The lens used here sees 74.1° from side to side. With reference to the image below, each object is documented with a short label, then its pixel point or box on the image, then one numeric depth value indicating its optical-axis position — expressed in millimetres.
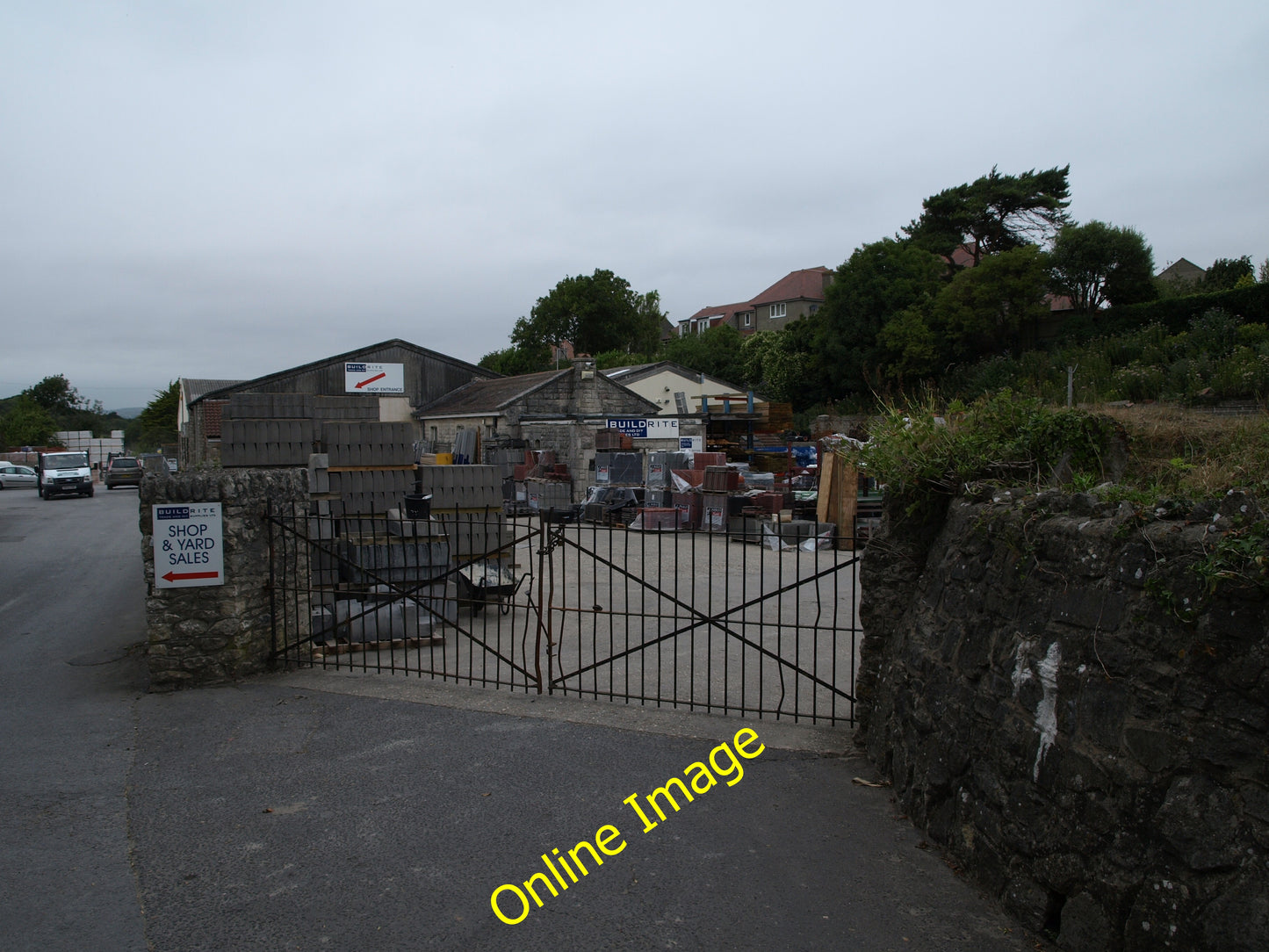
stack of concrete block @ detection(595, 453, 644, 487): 24984
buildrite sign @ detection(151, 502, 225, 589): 7422
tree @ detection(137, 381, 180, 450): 80062
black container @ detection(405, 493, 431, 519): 13205
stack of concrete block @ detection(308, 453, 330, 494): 12539
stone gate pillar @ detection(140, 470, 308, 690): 7527
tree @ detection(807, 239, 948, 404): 43062
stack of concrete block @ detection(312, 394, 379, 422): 15477
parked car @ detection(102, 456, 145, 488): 41938
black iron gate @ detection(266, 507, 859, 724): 7488
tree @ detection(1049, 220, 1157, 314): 38750
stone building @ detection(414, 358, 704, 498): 27875
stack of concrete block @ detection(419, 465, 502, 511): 12258
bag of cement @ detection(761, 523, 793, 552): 17677
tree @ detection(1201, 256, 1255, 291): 36656
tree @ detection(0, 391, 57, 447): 81875
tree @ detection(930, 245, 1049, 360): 39031
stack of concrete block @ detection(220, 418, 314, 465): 11672
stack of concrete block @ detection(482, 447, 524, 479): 28023
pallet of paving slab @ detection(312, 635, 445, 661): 8438
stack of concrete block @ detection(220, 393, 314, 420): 12513
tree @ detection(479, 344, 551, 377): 68625
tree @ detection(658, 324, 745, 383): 57875
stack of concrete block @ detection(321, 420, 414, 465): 12445
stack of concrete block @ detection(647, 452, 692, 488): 23391
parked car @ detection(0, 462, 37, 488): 44719
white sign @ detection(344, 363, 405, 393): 37438
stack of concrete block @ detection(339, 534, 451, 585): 10312
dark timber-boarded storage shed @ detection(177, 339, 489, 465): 36219
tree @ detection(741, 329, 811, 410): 49250
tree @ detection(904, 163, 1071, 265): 47156
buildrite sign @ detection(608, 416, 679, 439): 27828
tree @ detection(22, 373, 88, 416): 118250
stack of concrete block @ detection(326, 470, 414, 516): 12539
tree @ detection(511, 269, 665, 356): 67375
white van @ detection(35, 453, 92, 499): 35188
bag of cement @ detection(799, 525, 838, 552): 17773
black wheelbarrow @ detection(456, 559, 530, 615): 10594
